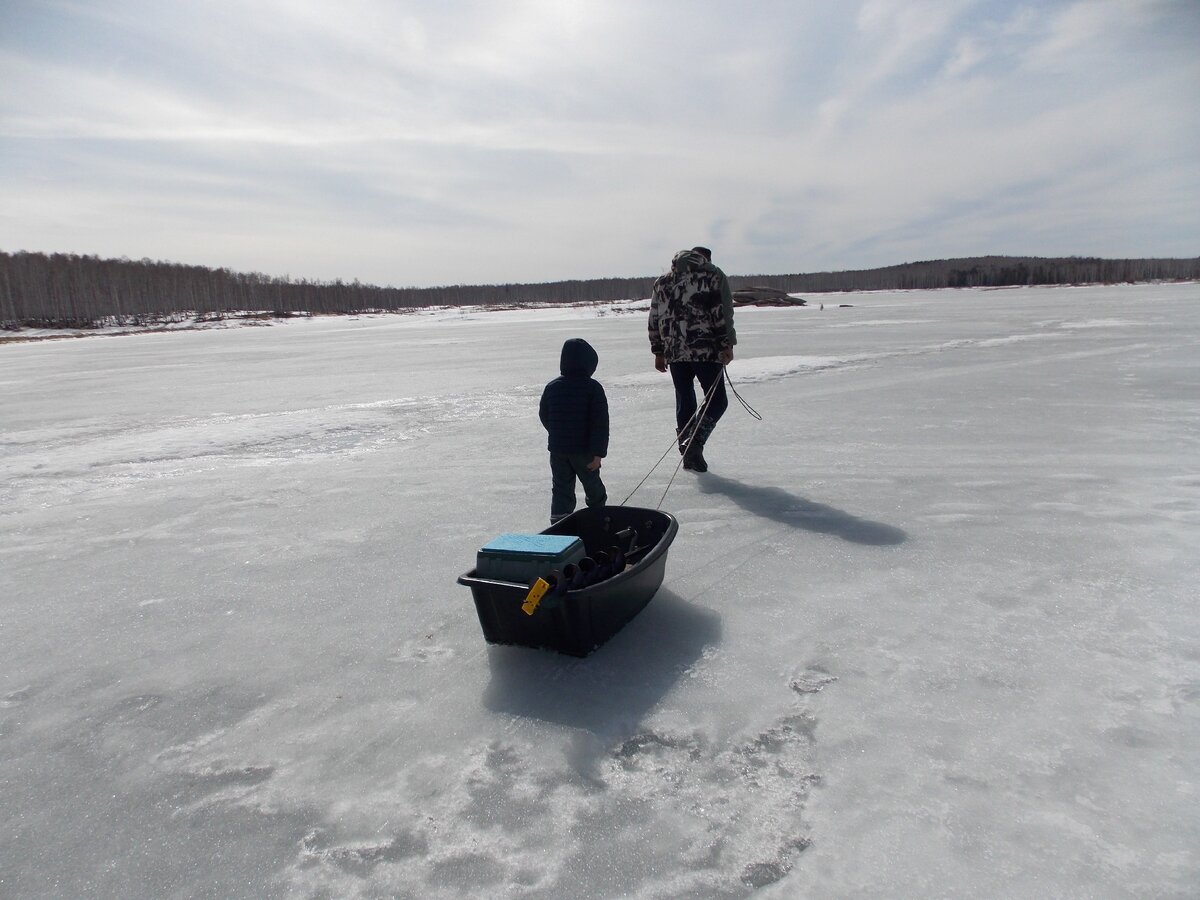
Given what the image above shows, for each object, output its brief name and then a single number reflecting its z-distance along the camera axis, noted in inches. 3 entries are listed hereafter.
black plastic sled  84.5
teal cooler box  84.7
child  130.3
